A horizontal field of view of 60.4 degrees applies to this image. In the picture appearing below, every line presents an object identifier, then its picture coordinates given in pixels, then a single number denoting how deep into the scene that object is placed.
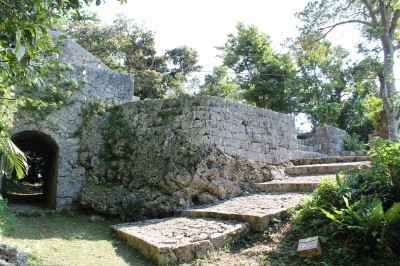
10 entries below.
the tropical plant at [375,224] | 3.86
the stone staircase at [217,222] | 4.79
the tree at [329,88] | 10.78
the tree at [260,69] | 18.14
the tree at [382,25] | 9.19
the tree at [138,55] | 18.20
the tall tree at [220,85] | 20.38
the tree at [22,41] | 2.64
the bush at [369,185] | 4.58
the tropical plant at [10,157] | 3.15
